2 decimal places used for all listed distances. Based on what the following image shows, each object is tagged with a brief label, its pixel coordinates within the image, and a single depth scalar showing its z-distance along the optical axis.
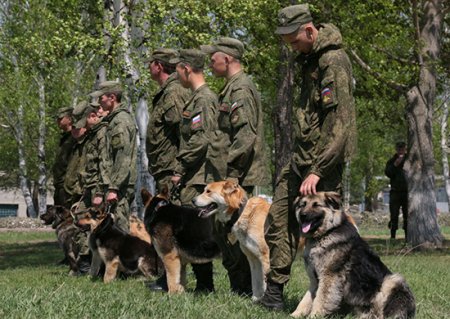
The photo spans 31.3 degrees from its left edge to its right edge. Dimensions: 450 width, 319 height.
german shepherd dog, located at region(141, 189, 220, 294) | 8.61
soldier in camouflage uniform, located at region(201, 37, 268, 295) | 7.92
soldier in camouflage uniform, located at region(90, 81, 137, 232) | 10.47
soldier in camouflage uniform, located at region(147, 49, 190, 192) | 9.52
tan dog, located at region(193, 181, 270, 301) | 7.73
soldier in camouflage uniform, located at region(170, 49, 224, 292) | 8.41
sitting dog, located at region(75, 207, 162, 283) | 10.70
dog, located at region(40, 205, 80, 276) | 12.21
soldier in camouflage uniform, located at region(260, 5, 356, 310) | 6.75
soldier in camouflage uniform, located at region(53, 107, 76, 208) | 13.09
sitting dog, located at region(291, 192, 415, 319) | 6.55
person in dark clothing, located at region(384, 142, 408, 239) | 20.39
